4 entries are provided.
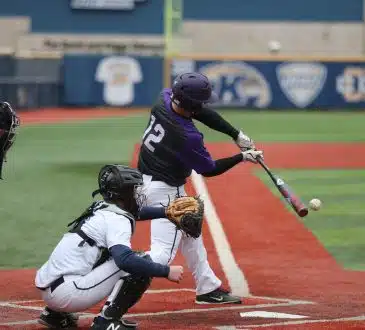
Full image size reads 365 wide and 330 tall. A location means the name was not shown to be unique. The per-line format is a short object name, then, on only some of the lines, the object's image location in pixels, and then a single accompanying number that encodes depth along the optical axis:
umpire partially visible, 13.85
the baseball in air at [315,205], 16.59
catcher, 13.02
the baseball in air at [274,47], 80.94
